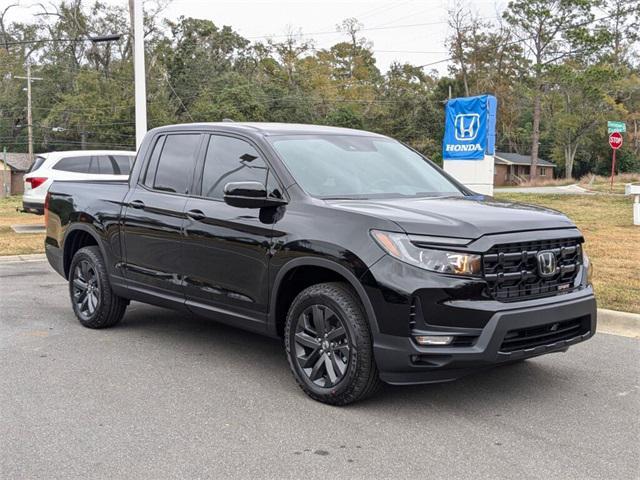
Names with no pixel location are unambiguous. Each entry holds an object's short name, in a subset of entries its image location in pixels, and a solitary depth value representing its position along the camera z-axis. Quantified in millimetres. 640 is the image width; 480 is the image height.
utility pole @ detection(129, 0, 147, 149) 14555
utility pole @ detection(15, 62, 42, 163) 53344
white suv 15078
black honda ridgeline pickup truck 4082
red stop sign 30005
